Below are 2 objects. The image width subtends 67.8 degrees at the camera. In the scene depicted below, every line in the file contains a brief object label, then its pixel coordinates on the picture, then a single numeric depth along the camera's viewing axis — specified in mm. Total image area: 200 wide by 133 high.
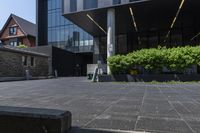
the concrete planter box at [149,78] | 10464
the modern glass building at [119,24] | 13427
